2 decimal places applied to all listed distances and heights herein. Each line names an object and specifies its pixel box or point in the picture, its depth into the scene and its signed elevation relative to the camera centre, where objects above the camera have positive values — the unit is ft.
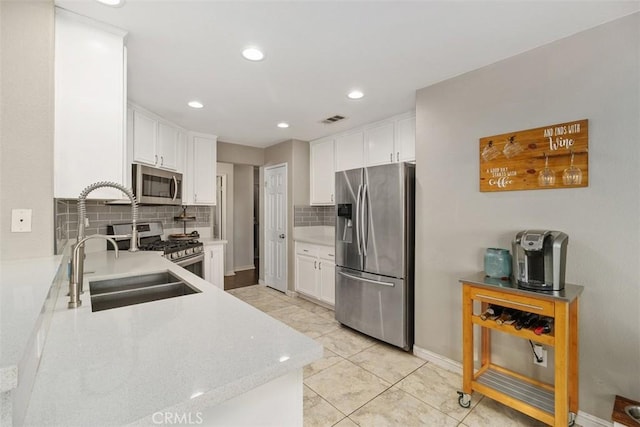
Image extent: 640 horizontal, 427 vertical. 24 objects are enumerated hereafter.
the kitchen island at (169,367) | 2.05 -1.33
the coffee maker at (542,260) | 5.42 -0.92
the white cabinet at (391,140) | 10.32 +2.68
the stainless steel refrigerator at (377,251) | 8.66 -1.24
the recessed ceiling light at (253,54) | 6.33 +3.52
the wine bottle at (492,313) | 6.10 -2.15
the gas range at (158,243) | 10.16 -1.18
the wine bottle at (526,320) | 5.67 -2.17
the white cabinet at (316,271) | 12.26 -2.66
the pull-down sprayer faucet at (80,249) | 3.95 -0.53
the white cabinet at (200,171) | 12.87 +1.86
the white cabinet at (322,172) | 13.50 +1.87
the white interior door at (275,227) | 14.82 -0.79
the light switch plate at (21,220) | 4.68 -0.13
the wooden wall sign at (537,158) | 5.77 +1.15
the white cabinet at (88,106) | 5.21 +2.00
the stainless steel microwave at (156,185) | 9.40 +0.93
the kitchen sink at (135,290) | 5.15 -1.51
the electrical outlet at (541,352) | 6.19 -2.98
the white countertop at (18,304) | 1.55 -0.79
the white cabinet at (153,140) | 9.74 +2.63
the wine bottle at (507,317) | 5.87 -2.16
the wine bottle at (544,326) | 5.42 -2.18
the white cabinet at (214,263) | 12.97 -2.32
